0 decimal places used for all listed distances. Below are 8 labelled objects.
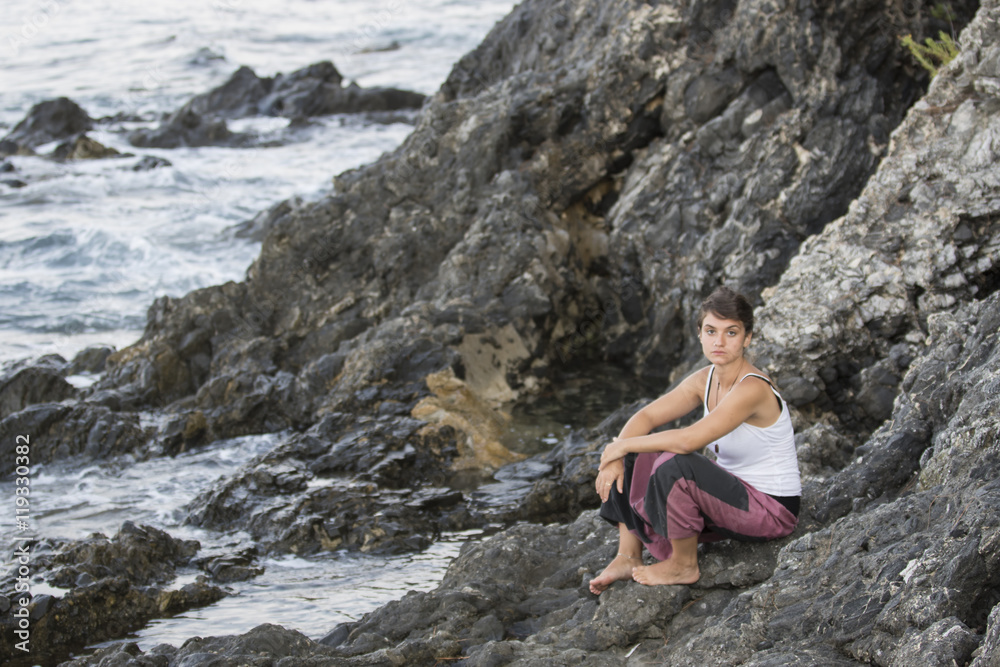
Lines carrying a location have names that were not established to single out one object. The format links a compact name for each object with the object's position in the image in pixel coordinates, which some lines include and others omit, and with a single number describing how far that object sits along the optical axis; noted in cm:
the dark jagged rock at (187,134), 4875
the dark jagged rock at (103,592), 1050
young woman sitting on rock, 749
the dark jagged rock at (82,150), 4572
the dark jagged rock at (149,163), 4325
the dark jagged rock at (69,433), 1681
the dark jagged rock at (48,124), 4869
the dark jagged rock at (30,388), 1928
